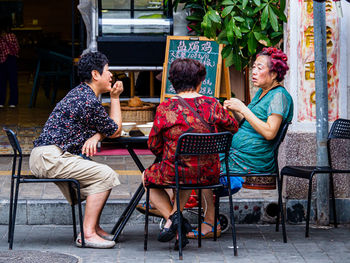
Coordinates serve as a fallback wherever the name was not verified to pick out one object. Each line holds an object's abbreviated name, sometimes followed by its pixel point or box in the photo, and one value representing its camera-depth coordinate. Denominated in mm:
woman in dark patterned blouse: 8819
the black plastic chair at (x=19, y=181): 8723
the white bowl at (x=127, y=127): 9502
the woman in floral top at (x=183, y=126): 8452
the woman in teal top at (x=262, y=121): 9096
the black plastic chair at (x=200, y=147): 8195
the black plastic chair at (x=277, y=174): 9096
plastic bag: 9212
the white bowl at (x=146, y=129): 9464
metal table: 8948
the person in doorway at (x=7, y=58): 22677
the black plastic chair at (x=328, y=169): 9438
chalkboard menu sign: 13297
